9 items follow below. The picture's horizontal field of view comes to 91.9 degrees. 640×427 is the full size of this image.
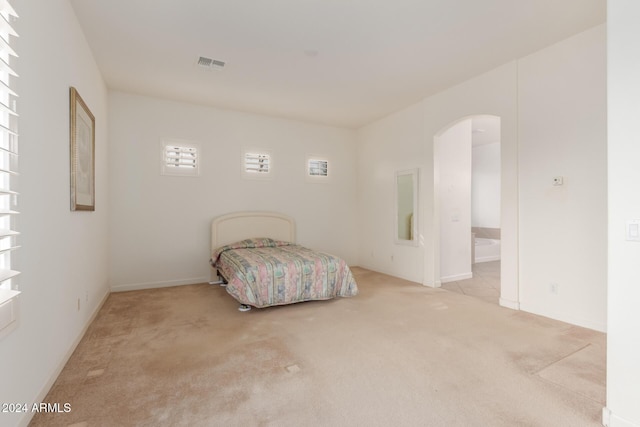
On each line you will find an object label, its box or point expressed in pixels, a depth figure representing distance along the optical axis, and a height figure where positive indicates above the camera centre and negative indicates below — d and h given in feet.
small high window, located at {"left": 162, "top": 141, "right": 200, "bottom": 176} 16.19 +2.82
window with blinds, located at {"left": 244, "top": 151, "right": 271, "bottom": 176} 18.28 +2.85
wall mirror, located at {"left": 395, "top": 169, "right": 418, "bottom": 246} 16.70 +0.17
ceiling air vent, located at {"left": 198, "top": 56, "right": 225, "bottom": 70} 11.86 +5.81
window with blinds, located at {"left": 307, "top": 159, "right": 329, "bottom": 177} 20.37 +2.88
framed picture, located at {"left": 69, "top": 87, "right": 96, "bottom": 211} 8.52 +1.78
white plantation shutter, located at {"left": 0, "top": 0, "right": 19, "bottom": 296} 4.25 +0.90
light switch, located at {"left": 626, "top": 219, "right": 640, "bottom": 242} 5.18 -0.36
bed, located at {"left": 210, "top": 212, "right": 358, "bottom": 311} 11.93 -2.46
